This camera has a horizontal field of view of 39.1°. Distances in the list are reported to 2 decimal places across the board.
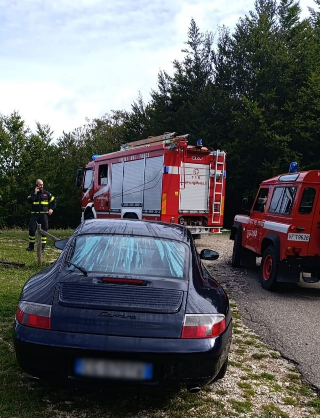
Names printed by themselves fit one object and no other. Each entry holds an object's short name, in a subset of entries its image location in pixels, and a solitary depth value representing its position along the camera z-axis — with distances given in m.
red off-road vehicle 7.86
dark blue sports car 3.09
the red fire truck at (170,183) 12.97
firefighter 12.25
